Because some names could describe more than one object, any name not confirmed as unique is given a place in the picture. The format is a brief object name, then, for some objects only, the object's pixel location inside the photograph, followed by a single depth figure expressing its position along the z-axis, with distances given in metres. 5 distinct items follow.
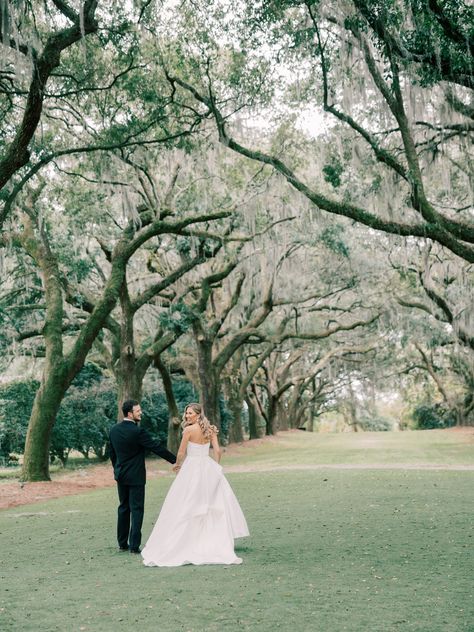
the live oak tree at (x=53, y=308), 15.43
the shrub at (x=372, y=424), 63.55
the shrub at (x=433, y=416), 48.12
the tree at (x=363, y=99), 9.70
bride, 6.55
